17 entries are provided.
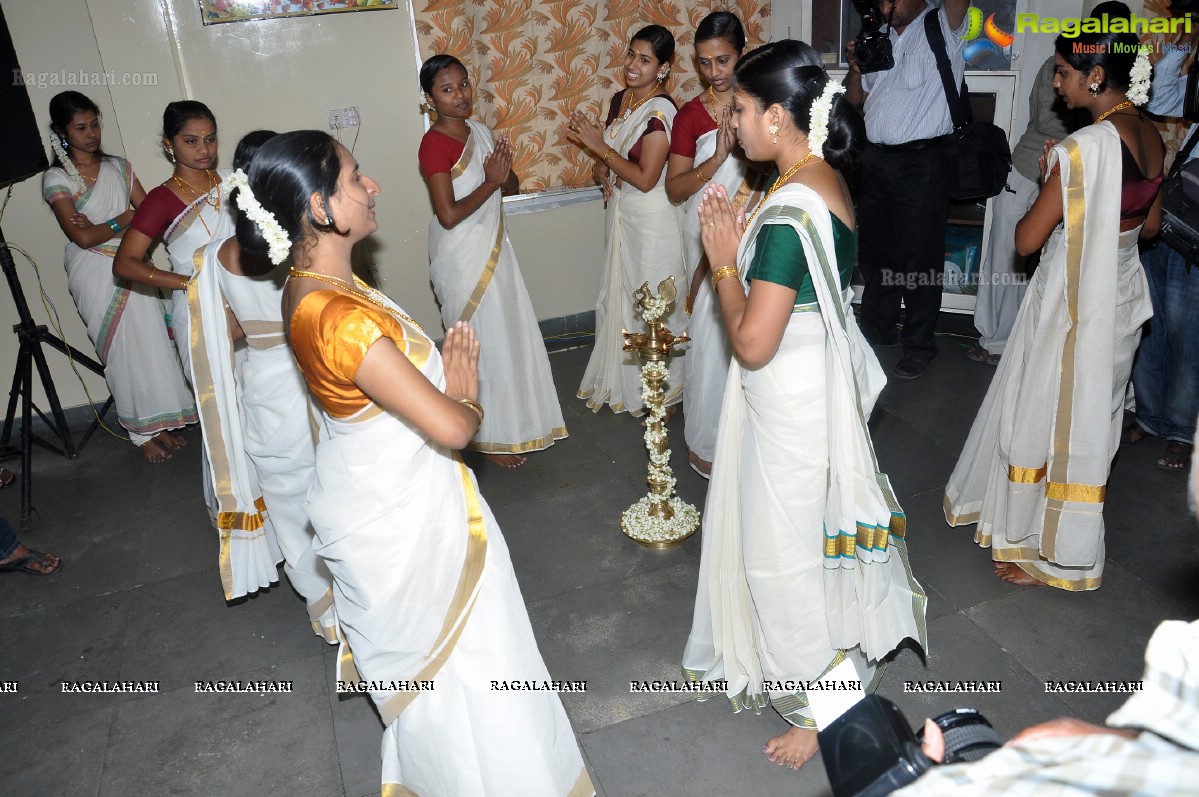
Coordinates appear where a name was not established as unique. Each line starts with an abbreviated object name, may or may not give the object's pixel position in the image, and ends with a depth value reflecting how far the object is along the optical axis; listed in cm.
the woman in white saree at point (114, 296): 388
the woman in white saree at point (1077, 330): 246
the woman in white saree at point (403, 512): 165
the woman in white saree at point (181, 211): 316
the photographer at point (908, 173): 416
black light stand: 357
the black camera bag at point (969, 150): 411
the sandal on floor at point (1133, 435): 356
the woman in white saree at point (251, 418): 247
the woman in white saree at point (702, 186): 329
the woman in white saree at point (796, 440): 188
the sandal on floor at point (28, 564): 312
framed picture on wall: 408
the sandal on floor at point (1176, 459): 332
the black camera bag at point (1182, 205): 289
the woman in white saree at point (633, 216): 362
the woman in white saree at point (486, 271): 340
